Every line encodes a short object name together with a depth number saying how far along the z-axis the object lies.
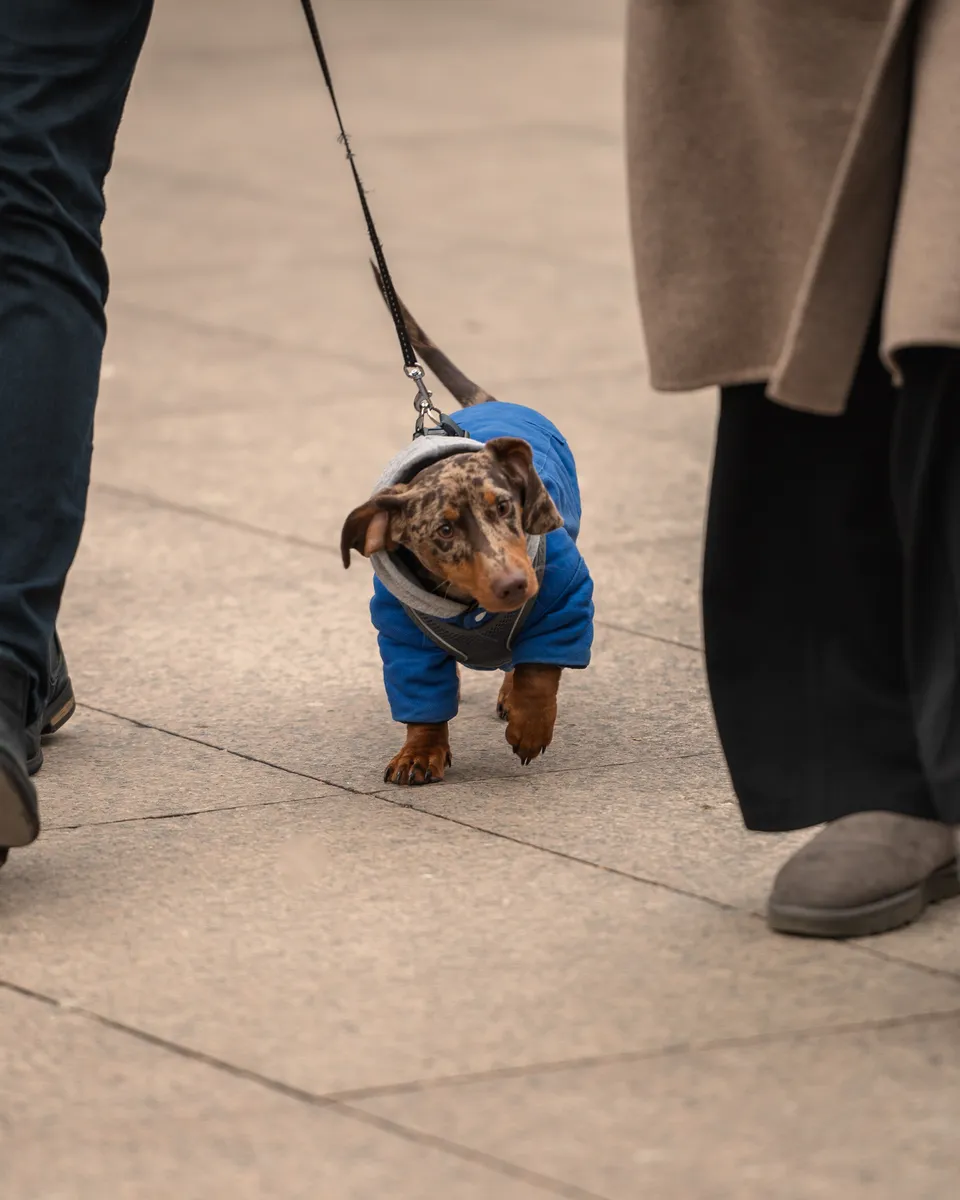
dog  7.50
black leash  8.04
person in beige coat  5.16
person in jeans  6.55
